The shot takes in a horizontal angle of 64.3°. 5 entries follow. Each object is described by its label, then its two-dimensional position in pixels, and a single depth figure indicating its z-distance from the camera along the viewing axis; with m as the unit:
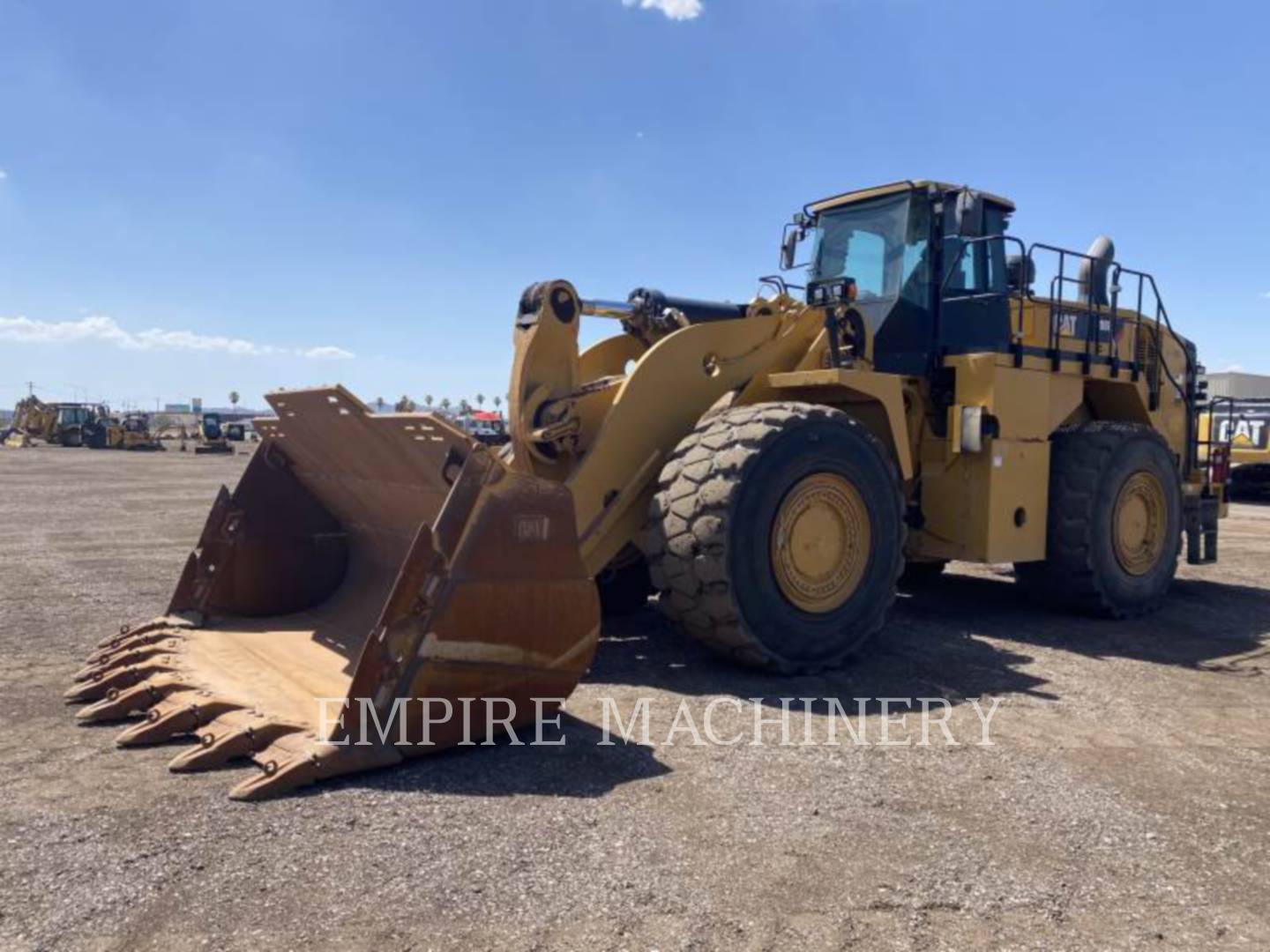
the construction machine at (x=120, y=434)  47.75
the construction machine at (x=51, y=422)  49.84
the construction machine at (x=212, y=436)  46.36
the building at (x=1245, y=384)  53.94
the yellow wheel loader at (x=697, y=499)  4.05
